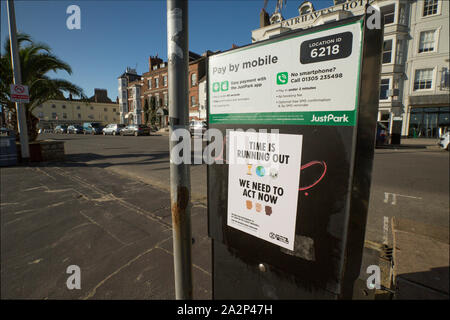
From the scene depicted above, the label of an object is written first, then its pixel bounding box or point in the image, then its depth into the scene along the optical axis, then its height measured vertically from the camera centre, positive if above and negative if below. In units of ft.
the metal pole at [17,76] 25.22 +6.04
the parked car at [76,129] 110.83 +0.01
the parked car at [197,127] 69.07 +0.90
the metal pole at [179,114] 3.93 +0.28
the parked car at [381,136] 45.96 -1.01
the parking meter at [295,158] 3.28 -0.48
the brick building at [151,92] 104.88 +21.67
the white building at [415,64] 58.13 +18.07
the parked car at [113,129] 91.17 +0.12
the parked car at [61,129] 120.88 -0.06
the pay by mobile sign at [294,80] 3.26 +0.87
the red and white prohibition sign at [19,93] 25.16 +4.07
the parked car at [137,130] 81.39 -0.20
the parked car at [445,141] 40.54 -1.84
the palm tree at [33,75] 29.73 +7.45
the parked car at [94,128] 101.11 +0.53
